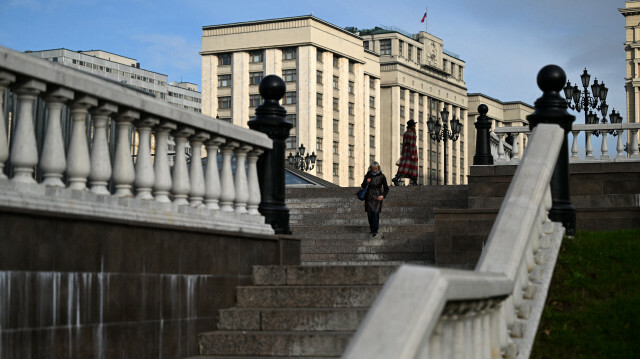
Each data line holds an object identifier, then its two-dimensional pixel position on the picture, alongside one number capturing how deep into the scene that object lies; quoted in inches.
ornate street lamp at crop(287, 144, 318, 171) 2422.0
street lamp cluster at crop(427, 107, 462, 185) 1834.4
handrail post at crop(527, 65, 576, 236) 413.7
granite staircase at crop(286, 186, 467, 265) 594.2
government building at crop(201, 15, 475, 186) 4055.1
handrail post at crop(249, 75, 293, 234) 397.7
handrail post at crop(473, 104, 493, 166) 916.6
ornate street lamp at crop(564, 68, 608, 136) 1430.9
